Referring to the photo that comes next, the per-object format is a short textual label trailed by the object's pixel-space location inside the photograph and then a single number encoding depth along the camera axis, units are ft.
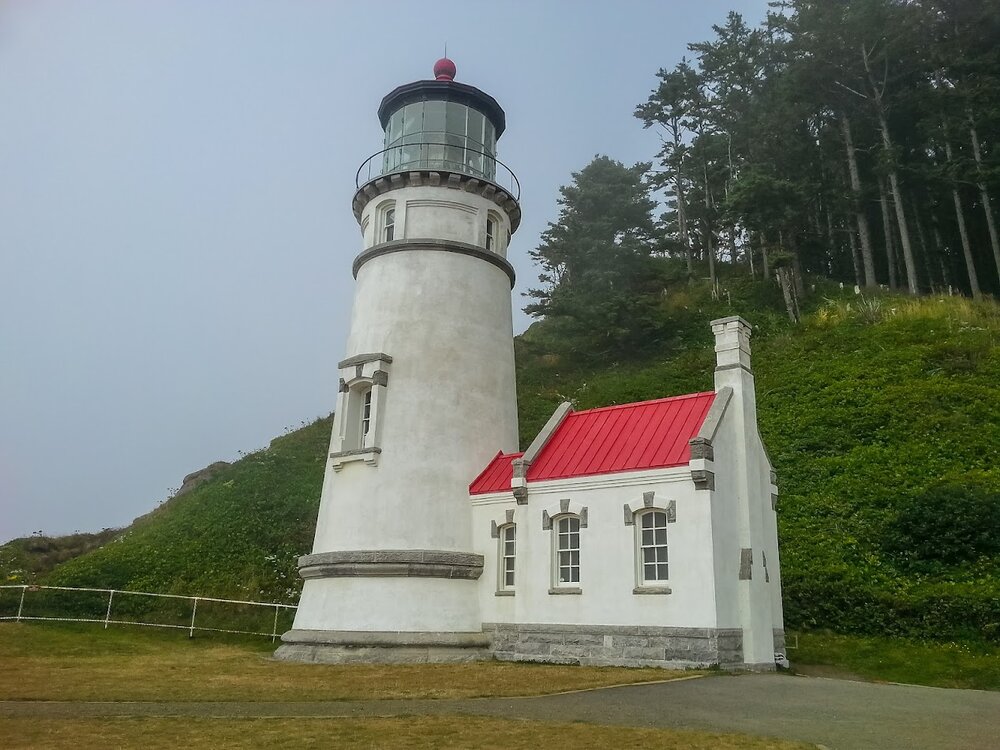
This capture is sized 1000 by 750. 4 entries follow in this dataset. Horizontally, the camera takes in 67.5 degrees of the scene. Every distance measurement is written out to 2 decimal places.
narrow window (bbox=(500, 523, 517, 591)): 54.60
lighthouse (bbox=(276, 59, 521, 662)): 52.90
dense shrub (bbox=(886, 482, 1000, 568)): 57.98
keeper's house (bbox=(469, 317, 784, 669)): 45.57
